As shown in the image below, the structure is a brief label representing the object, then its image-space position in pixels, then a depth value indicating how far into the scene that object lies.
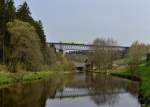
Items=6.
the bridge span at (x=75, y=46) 90.24
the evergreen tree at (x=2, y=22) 43.84
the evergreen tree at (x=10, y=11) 44.98
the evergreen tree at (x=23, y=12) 50.36
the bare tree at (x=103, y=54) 77.93
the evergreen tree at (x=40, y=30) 56.55
